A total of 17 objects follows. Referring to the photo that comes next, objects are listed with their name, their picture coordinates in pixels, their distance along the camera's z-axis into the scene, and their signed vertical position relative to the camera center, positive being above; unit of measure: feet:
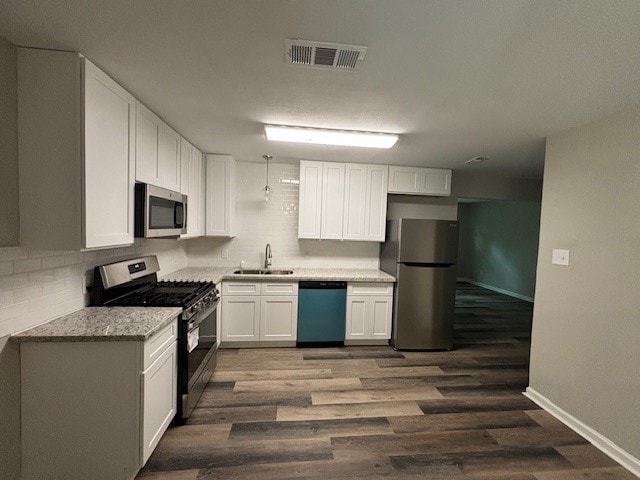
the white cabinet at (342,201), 11.94 +1.27
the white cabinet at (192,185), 9.41 +1.46
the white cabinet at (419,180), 12.31 +2.38
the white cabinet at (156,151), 6.61 +1.96
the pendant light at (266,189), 11.67 +1.71
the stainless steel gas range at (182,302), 6.68 -2.04
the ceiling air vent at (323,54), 4.32 +2.92
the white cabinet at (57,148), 4.77 +1.27
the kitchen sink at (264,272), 12.19 -2.05
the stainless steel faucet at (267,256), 12.59 -1.39
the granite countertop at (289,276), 10.52 -2.00
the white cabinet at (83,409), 4.93 -3.49
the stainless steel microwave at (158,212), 6.52 +0.29
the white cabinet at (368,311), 11.41 -3.41
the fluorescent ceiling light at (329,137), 8.00 +2.83
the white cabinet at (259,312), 10.87 -3.46
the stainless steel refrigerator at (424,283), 11.13 -2.11
